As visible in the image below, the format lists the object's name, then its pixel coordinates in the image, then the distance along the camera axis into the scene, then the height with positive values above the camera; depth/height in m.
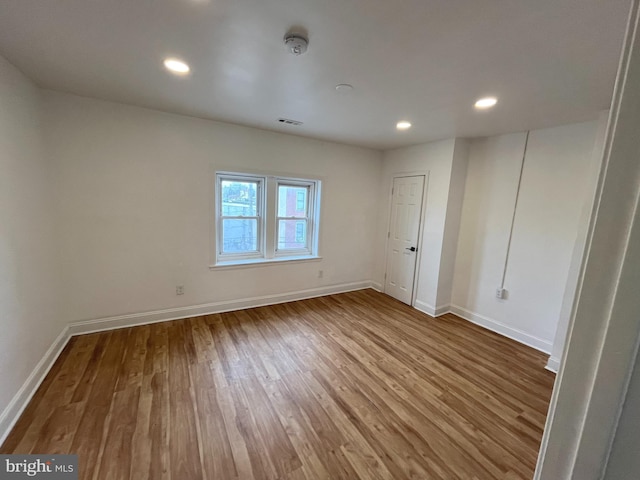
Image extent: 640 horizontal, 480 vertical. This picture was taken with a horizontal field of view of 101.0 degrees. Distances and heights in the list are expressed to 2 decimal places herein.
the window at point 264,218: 3.53 -0.25
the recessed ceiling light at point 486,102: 2.18 +0.94
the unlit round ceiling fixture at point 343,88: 2.06 +0.93
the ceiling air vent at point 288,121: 2.99 +0.93
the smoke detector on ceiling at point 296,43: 1.48 +0.91
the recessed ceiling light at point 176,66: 1.82 +0.92
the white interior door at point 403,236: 3.95 -0.43
